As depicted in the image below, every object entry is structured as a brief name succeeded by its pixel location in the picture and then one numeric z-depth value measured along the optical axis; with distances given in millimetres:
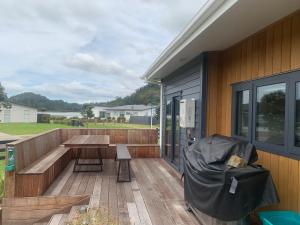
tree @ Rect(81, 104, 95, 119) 32618
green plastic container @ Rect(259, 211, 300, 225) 1884
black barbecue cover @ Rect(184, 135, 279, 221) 1890
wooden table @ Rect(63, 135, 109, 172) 4026
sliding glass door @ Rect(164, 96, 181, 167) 5061
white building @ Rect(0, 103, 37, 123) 34803
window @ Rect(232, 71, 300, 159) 2072
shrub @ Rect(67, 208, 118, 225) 1678
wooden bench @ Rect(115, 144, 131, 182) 3859
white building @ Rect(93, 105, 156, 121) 35118
